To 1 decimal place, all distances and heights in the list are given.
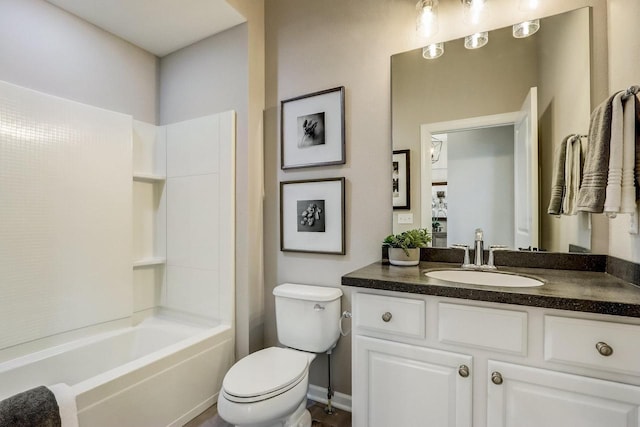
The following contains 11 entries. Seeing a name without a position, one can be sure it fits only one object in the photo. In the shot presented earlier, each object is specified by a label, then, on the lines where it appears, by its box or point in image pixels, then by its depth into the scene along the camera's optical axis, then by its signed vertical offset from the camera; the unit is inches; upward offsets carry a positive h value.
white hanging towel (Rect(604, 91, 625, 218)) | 41.2 +7.2
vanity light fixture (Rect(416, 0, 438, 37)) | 62.4 +40.8
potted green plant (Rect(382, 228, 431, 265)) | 61.4 -6.4
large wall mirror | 55.2 +17.3
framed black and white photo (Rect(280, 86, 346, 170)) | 74.3 +21.6
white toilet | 51.1 -29.5
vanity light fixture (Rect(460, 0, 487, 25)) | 59.5 +40.6
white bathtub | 55.1 -33.6
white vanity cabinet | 35.7 -20.0
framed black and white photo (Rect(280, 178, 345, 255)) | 74.5 -0.2
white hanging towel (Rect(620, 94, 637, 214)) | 40.8 +7.9
